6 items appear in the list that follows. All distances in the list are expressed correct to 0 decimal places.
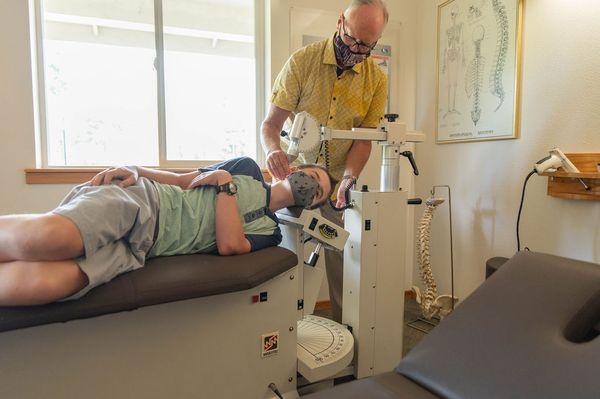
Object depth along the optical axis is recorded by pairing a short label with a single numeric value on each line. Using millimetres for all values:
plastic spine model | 2145
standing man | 1710
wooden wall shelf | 1539
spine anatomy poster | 1928
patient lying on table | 928
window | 2057
